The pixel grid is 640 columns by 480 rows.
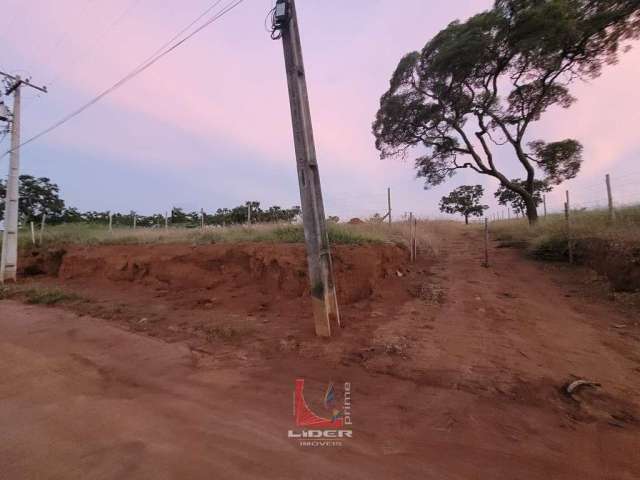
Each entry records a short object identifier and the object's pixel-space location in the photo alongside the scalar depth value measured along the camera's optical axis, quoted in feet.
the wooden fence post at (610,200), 30.15
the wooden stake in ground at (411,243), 32.32
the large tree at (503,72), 36.37
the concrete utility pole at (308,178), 16.05
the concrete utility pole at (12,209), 39.52
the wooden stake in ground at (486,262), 31.21
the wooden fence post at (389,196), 40.10
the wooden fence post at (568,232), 28.92
